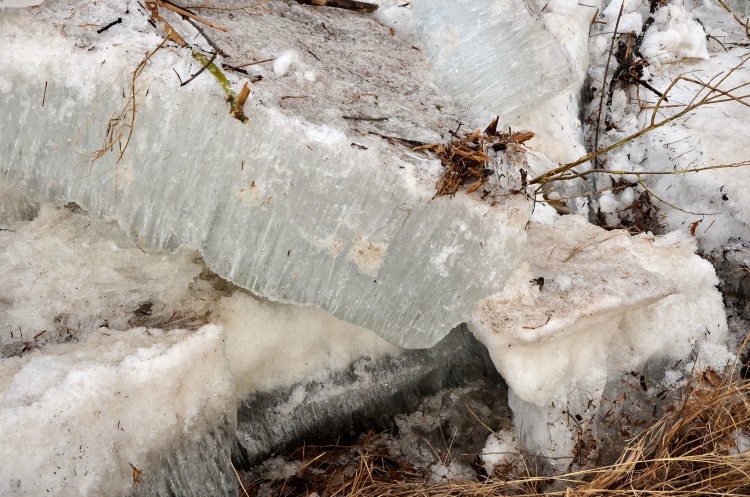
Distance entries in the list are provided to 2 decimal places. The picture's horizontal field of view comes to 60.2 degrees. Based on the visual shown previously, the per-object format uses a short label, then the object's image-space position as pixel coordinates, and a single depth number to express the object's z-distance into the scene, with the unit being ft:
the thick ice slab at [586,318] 7.19
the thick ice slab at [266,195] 6.36
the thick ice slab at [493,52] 8.38
